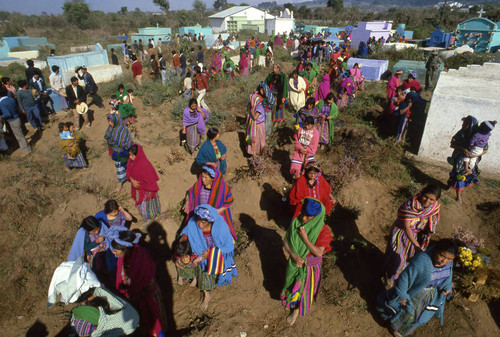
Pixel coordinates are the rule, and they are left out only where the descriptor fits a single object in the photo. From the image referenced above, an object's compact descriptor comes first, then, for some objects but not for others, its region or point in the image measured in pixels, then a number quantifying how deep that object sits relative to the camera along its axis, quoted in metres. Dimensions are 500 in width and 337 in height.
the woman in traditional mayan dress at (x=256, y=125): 6.02
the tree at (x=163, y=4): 55.02
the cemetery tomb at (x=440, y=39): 23.06
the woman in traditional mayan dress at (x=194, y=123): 6.06
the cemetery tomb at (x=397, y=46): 18.21
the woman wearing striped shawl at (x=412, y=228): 3.36
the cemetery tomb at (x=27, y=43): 23.95
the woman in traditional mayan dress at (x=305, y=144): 5.12
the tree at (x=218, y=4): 87.91
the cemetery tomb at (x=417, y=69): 12.55
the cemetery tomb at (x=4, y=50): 19.68
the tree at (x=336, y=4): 67.58
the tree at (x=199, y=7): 64.19
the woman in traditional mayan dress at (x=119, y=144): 5.32
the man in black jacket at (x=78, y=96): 7.93
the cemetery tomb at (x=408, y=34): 32.16
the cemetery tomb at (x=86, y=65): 12.04
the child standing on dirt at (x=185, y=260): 3.21
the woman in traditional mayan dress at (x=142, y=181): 4.48
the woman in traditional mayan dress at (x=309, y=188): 3.97
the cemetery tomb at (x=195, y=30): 31.09
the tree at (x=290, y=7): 68.40
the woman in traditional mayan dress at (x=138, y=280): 3.09
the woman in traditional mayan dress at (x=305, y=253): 3.09
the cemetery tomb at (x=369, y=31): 24.64
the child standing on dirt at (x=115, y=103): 7.21
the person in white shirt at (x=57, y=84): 8.49
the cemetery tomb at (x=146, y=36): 24.39
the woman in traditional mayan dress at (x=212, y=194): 3.88
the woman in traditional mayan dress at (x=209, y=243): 3.28
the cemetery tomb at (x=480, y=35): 21.86
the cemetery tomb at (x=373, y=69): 13.20
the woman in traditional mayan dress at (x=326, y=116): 6.48
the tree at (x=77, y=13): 43.00
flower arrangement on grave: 3.75
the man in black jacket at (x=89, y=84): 8.62
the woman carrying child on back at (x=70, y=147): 5.82
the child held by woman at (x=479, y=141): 4.75
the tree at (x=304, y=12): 60.00
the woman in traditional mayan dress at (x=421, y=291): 2.85
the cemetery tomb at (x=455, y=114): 6.21
